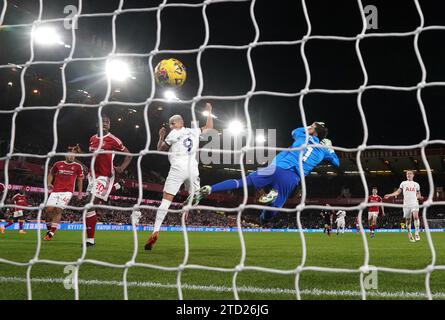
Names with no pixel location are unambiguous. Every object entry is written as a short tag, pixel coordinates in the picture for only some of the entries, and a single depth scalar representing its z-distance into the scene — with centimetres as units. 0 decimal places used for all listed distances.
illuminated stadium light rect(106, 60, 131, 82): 1963
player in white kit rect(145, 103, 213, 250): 610
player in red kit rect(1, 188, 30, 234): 1406
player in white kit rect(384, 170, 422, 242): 1154
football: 596
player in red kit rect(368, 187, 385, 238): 1532
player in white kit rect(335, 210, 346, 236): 2330
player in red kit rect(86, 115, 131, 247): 723
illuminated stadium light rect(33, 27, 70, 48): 1964
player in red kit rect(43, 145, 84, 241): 845
